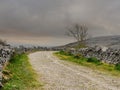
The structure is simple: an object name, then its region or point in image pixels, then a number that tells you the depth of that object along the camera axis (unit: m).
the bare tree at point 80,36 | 45.73
